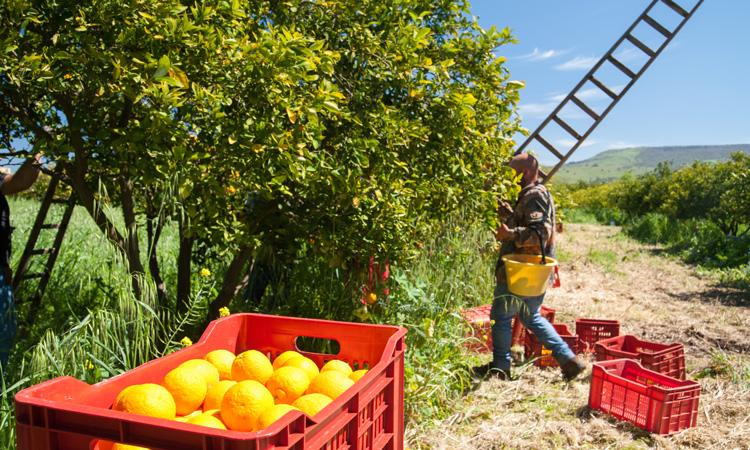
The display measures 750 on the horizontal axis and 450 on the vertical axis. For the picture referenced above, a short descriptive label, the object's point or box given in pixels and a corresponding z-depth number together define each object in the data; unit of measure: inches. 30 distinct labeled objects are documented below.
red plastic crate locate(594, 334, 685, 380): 139.4
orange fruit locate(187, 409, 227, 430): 51.1
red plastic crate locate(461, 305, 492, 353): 157.6
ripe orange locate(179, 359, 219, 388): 61.1
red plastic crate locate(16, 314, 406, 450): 40.1
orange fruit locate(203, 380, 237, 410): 59.2
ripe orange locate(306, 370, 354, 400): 58.6
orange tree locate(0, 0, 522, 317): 84.0
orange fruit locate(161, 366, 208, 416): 57.1
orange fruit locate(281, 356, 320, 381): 66.4
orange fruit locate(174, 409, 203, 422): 54.1
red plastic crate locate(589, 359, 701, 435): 114.3
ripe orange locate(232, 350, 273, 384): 64.1
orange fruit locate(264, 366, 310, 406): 59.9
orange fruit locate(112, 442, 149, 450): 42.0
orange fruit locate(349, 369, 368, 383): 64.7
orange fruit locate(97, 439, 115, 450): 43.9
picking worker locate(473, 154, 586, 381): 146.8
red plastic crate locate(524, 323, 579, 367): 160.4
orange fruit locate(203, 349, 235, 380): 66.5
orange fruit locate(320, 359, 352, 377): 66.2
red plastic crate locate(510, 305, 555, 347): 178.2
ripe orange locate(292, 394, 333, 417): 54.1
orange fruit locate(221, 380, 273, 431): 51.6
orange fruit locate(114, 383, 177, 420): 50.3
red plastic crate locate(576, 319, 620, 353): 174.1
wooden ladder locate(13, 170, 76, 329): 150.7
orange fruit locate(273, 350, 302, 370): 70.0
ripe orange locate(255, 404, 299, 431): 49.9
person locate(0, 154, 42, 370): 110.3
